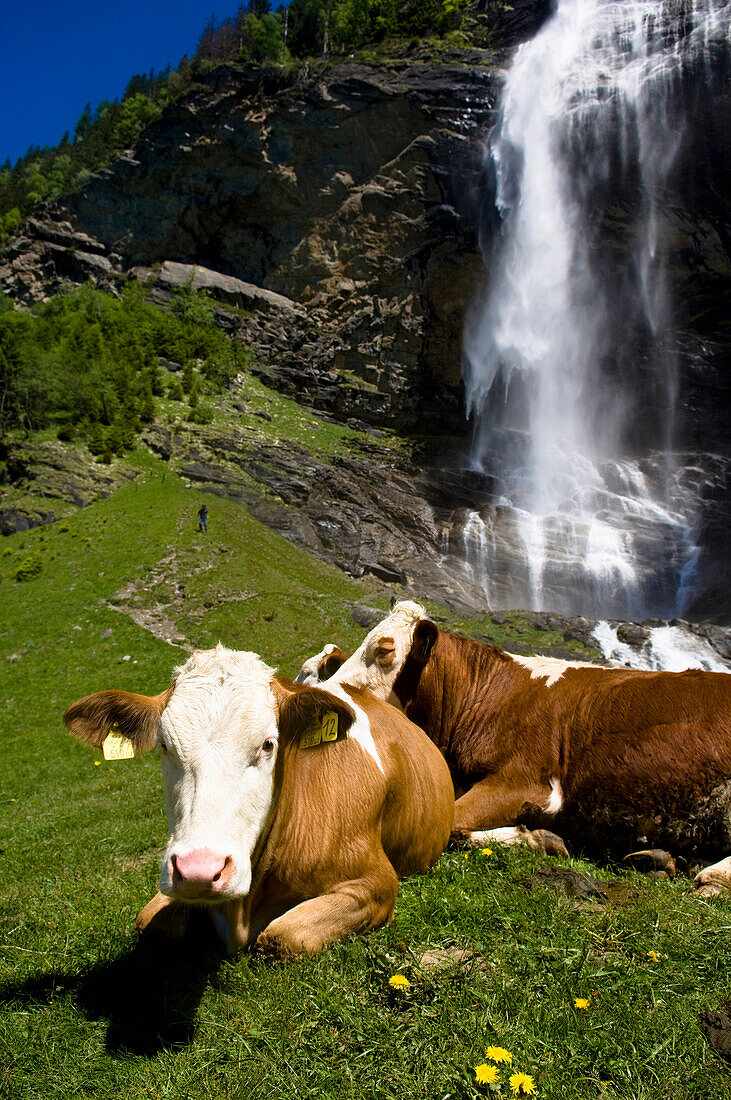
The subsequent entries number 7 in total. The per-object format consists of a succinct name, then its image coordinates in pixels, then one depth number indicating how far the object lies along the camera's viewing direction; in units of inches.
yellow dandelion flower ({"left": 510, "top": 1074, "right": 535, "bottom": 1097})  72.2
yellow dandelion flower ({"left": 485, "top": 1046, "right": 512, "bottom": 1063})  76.2
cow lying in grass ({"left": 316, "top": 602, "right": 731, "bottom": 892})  157.0
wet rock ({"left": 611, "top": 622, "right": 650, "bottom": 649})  944.9
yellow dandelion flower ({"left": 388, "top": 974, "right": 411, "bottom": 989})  90.4
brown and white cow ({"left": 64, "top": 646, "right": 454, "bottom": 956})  89.4
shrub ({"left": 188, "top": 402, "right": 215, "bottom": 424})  1269.7
